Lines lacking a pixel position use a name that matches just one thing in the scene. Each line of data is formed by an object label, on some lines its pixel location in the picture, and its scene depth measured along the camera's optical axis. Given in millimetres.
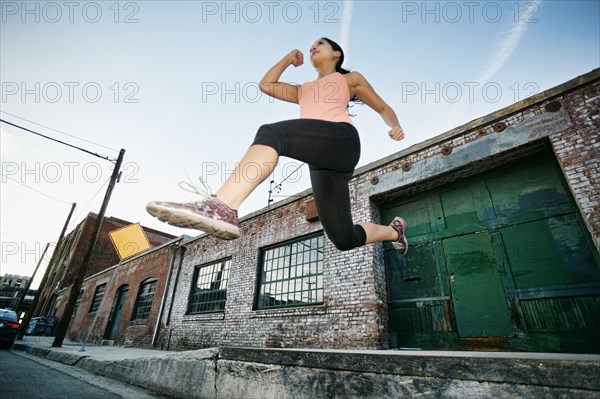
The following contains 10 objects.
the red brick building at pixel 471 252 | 3883
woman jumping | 1389
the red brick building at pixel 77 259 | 22188
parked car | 8445
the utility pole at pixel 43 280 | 12422
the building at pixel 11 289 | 46381
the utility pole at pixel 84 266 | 8711
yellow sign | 6977
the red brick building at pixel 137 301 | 10617
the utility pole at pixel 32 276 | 17338
